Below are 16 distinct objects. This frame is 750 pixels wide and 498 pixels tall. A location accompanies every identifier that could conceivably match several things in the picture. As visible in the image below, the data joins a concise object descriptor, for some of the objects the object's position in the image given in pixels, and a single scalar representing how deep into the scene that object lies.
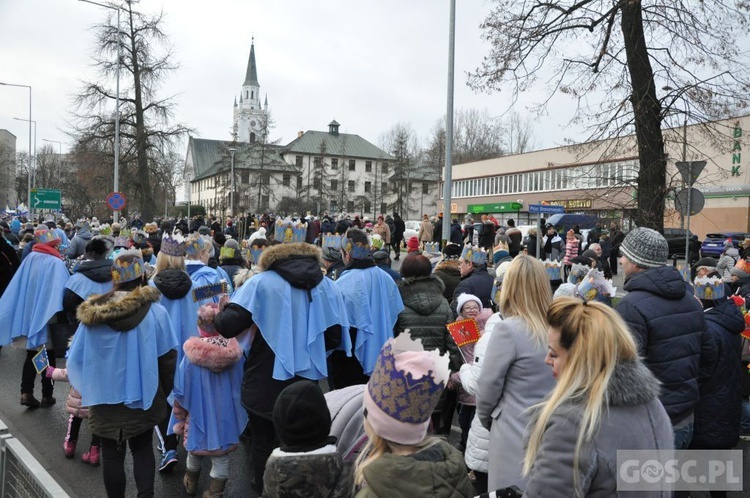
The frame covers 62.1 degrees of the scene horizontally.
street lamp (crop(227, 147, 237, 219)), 45.66
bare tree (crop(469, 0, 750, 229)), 10.83
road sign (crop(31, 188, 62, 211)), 33.91
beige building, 11.82
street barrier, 2.49
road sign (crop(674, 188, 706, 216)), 11.39
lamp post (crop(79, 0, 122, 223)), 27.79
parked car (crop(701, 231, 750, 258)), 30.42
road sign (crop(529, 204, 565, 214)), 15.17
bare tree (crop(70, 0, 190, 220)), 33.69
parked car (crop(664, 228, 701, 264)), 22.61
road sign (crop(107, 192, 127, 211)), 21.28
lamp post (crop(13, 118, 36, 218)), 43.88
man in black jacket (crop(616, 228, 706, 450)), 3.61
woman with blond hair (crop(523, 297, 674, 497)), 2.05
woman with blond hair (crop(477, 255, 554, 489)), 3.15
